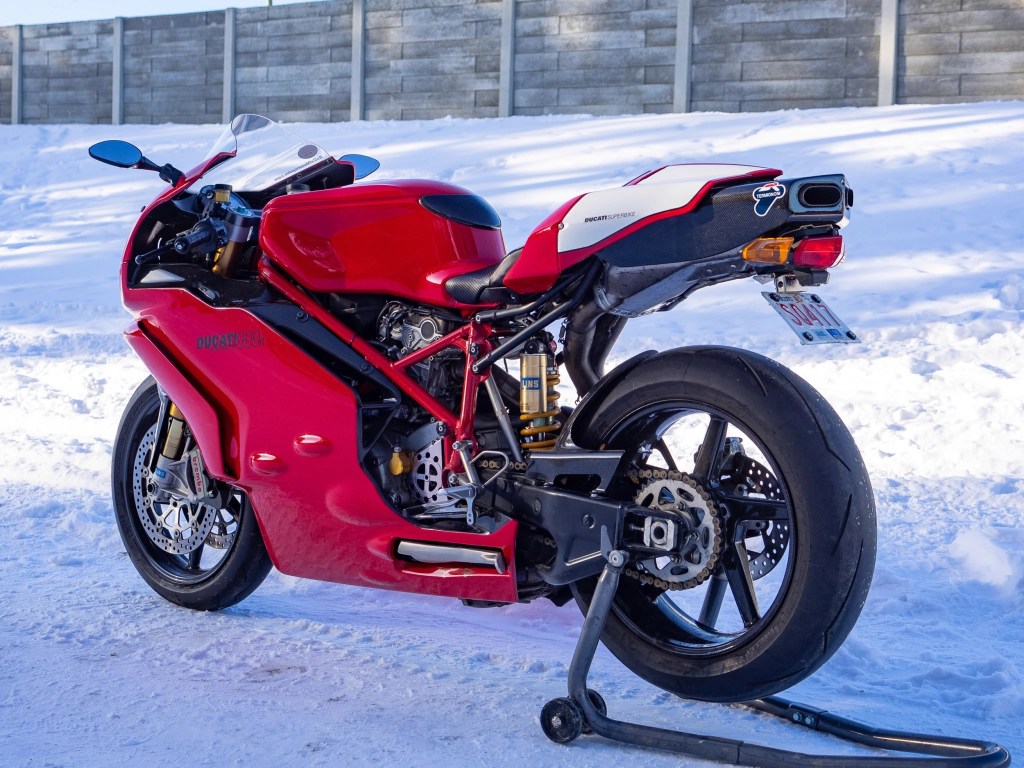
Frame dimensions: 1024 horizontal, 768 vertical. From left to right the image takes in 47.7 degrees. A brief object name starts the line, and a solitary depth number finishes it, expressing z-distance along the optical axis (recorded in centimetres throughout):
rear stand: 218
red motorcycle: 232
